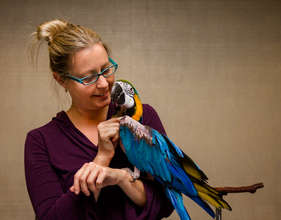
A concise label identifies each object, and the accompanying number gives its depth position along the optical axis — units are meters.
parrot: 0.75
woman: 0.73
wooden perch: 1.01
